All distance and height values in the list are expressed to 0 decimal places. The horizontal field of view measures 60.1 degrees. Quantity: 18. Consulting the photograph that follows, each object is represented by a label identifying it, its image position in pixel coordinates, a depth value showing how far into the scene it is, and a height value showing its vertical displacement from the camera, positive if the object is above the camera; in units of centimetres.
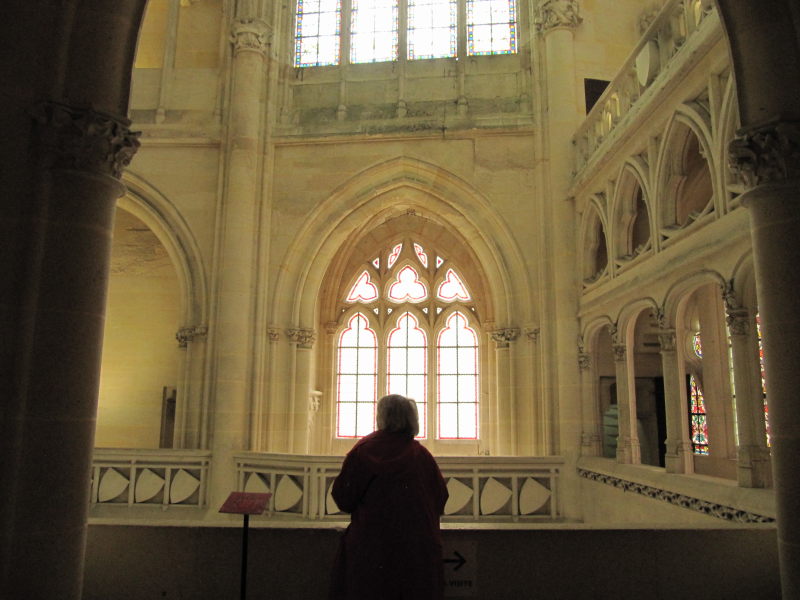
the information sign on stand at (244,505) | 353 -44
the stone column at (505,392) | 1116 +50
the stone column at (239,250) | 1068 +273
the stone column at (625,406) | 853 +22
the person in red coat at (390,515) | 295 -40
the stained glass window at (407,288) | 1565 +301
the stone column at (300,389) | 1133 +52
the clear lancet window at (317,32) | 1253 +700
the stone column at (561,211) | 1034 +330
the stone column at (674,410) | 705 +15
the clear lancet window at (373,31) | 1245 +698
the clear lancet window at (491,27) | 1220 +691
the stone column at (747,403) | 557 +18
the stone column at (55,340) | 340 +40
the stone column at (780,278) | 364 +80
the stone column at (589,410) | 996 +19
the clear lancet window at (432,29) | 1232 +695
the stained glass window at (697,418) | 987 +9
